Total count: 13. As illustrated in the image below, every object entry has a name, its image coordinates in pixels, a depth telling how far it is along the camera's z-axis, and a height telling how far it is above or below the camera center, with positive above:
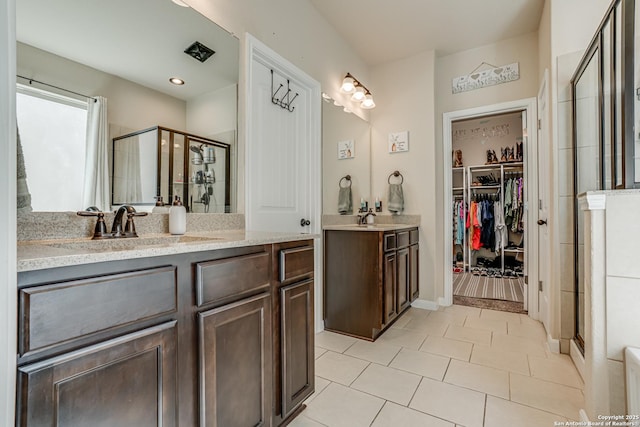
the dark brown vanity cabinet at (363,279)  2.35 -0.54
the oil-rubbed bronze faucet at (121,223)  1.21 -0.03
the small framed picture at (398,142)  3.34 +0.85
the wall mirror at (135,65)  1.10 +0.69
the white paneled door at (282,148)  1.98 +0.52
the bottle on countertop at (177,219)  1.41 -0.02
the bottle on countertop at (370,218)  3.22 -0.03
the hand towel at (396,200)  3.28 +0.17
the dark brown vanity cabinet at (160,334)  0.65 -0.35
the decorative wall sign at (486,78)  3.01 +1.48
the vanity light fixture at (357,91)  2.97 +1.32
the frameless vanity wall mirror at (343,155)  2.74 +0.63
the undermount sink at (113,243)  1.01 -0.11
